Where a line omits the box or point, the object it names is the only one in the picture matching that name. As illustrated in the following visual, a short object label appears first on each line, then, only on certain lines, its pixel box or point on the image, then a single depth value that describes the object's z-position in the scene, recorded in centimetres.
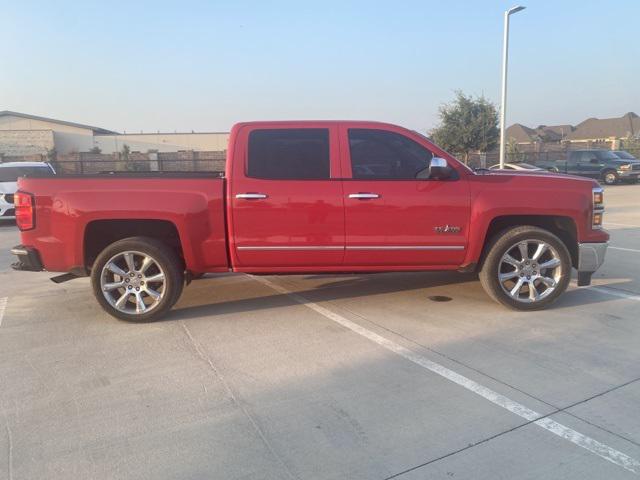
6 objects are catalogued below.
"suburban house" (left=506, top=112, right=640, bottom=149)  7450
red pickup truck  491
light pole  2062
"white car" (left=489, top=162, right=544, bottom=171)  2124
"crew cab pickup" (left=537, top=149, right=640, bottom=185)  2564
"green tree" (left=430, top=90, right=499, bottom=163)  3119
